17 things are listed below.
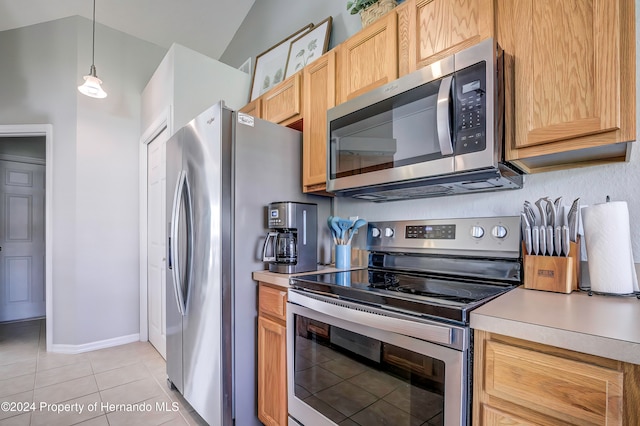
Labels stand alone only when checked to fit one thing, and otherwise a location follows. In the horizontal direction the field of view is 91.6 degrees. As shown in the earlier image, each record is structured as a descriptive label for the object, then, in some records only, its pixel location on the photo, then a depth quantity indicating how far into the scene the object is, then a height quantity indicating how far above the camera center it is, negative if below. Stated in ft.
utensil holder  5.79 -0.80
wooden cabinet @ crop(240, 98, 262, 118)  7.54 +2.64
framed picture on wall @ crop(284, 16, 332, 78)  7.40 +4.18
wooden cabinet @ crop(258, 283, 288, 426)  4.83 -2.33
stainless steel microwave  3.41 +1.03
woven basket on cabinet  5.09 +3.41
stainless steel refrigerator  5.22 -0.55
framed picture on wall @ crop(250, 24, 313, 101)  8.56 +4.26
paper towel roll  3.15 -0.40
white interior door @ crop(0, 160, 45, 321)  12.55 -1.18
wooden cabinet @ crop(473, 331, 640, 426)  2.02 -1.25
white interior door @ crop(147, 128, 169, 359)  9.11 -0.85
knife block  3.33 -0.65
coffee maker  5.33 -0.48
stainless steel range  2.82 -1.18
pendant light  8.03 +3.27
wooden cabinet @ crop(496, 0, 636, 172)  2.85 +1.35
